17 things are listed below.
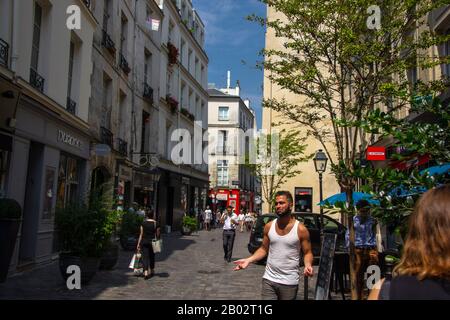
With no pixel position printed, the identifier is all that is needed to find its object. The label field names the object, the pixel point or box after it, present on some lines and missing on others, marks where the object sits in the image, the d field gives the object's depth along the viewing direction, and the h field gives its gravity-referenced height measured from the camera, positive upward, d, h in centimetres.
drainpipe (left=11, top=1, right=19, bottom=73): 1019 +401
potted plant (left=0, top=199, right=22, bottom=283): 845 -13
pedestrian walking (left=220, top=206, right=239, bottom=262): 1512 -37
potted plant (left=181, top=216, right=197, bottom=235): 2769 -11
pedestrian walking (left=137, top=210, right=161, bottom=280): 1112 -44
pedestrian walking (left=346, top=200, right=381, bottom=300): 898 -39
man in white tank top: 508 -35
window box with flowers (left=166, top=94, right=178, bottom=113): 2909 +765
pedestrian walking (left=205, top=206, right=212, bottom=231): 3528 +26
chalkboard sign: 558 -53
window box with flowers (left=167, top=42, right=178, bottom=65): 2923 +1073
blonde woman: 198 -13
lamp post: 1631 +223
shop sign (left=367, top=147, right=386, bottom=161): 1555 +243
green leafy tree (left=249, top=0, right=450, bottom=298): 1045 +423
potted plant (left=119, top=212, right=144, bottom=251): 1568 -26
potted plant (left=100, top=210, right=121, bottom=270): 1147 -90
